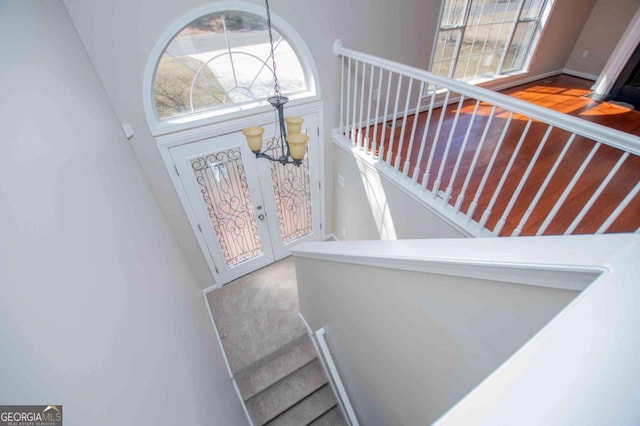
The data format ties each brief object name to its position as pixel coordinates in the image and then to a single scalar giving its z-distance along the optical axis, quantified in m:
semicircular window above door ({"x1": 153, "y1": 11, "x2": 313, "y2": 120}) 2.43
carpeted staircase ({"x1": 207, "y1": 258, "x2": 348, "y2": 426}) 2.96
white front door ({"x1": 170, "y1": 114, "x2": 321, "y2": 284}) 2.93
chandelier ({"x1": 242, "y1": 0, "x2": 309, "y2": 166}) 1.74
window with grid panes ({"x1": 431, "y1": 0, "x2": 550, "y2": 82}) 3.66
